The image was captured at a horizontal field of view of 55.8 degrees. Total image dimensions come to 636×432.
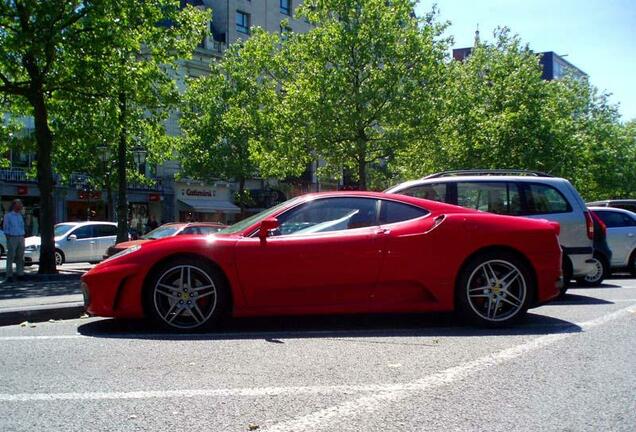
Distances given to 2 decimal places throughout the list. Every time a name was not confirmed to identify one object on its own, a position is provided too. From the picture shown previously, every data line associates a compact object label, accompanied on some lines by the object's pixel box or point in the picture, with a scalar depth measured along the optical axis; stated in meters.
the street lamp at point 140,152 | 22.14
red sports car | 5.64
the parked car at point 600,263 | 10.81
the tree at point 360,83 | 22.95
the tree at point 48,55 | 13.72
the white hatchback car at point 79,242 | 19.53
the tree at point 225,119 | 32.22
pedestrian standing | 12.66
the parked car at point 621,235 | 13.02
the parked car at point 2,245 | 22.90
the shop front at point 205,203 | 40.56
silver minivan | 8.38
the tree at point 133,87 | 15.09
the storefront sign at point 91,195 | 32.07
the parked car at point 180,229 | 14.20
